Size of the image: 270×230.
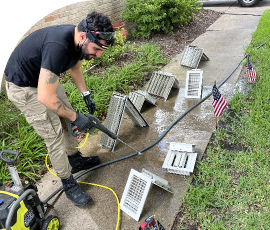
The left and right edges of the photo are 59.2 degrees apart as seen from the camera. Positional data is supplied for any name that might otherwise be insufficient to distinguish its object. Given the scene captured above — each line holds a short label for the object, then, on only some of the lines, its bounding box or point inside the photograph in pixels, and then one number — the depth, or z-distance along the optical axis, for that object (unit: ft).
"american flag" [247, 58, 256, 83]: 12.28
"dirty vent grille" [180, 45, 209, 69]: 15.65
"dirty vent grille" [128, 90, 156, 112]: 12.11
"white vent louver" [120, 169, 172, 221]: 7.49
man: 6.31
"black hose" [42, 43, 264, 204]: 8.72
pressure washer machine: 5.59
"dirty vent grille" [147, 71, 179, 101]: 13.17
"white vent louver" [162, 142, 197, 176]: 8.57
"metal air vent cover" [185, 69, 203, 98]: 13.14
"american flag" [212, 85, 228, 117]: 9.78
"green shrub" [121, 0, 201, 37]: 19.60
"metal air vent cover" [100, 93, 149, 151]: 10.07
